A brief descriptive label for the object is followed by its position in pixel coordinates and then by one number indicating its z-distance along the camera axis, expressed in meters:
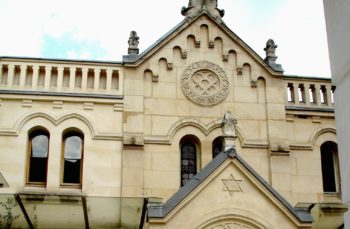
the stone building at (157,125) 16.80
